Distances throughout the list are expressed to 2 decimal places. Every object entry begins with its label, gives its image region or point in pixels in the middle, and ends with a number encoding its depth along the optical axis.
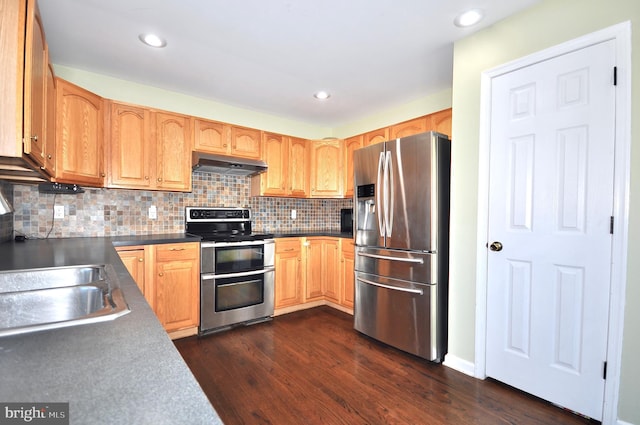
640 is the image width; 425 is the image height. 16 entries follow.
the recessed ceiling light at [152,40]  2.17
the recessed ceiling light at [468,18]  1.89
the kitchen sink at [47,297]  1.03
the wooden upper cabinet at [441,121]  2.86
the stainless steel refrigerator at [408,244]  2.33
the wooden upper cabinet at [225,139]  3.13
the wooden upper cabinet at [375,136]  3.47
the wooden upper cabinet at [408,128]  3.10
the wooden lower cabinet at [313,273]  3.41
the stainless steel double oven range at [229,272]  2.85
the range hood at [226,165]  3.00
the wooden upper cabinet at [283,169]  3.58
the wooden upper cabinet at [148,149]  2.70
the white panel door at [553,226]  1.62
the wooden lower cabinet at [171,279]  2.54
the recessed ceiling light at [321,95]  3.18
